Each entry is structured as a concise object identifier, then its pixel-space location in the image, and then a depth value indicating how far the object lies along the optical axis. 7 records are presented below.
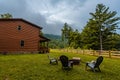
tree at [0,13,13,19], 24.89
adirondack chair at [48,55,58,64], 6.44
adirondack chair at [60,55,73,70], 5.07
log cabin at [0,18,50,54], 11.69
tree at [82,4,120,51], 18.78
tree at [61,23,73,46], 35.36
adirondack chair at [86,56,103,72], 4.95
